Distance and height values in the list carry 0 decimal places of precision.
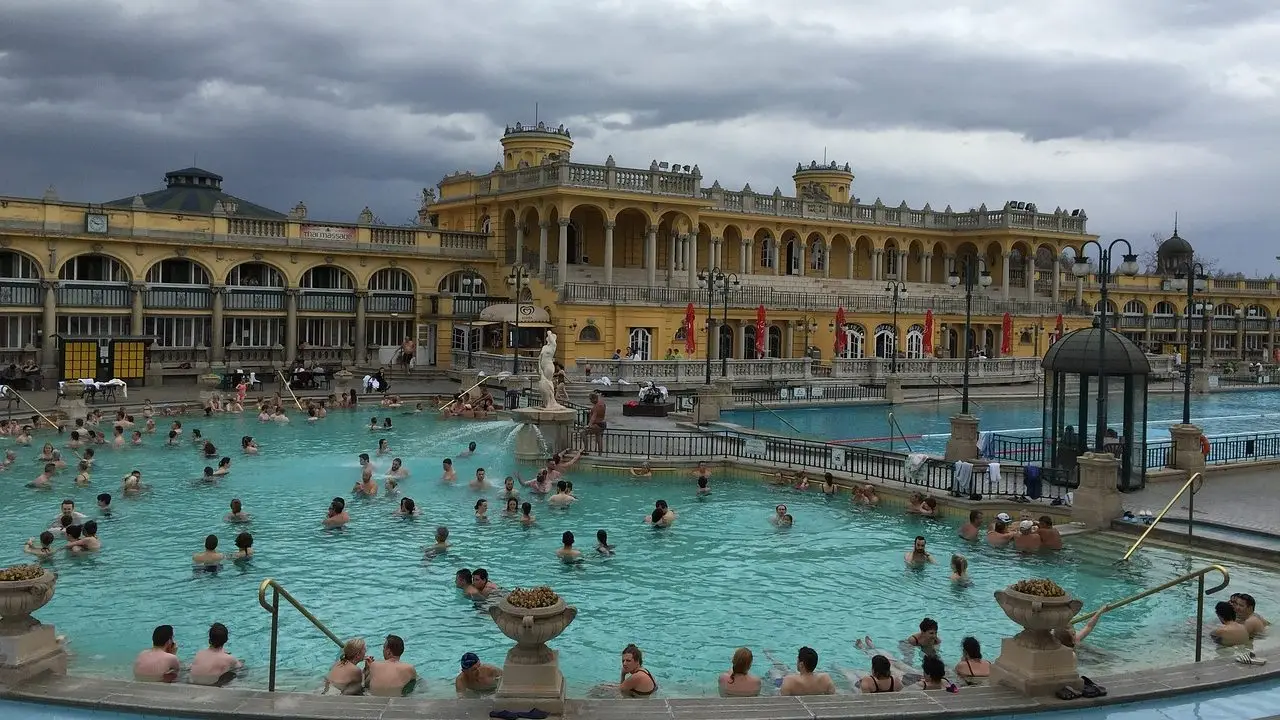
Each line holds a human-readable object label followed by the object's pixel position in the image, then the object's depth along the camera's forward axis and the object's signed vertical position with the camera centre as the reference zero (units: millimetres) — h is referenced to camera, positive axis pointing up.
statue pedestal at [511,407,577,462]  26281 -2880
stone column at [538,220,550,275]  47850 +3250
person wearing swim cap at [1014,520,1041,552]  17969 -3637
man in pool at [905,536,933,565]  17297 -3799
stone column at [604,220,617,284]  48375 +3283
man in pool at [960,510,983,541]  18953 -3667
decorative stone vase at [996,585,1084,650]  10305 -2843
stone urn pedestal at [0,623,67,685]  9961 -3372
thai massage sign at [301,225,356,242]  47000 +3732
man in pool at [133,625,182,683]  11430 -3864
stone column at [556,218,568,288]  46406 +2649
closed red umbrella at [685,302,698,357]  46625 -584
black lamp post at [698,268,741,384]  40969 +1831
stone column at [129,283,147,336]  42594 +29
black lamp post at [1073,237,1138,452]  20391 +187
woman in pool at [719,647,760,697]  10977 -3786
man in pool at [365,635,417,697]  11305 -3900
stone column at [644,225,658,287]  49906 +3216
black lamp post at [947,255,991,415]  27281 +2296
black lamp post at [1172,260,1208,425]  22859 +1066
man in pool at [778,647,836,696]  10906 -3748
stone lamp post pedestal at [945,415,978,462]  25094 -2742
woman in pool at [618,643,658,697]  11047 -3802
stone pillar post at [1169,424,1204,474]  23516 -2699
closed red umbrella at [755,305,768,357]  47688 -445
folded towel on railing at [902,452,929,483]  22438 -3007
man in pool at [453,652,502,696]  11180 -3880
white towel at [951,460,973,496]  21139 -3118
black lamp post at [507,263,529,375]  38828 +1578
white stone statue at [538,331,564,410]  26484 -1448
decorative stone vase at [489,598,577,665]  9477 -2804
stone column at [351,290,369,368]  48156 -611
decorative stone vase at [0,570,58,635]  9953 -2790
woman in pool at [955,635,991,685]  11703 -3825
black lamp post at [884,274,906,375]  46531 -1622
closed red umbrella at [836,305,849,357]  51459 -384
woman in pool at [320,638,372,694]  11312 -3898
